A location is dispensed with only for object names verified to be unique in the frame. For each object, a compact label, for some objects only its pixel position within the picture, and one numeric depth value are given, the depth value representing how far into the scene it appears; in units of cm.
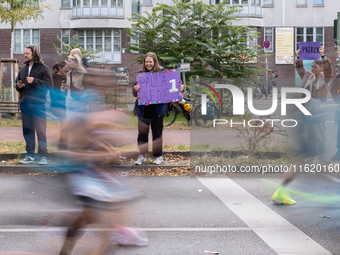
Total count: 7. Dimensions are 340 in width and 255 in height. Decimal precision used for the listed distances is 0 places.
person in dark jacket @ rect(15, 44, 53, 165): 888
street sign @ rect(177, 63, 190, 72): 1558
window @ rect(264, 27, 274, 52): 4012
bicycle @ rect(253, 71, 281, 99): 815
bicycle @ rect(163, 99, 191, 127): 1562
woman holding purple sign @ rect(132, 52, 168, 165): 927
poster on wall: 3991
